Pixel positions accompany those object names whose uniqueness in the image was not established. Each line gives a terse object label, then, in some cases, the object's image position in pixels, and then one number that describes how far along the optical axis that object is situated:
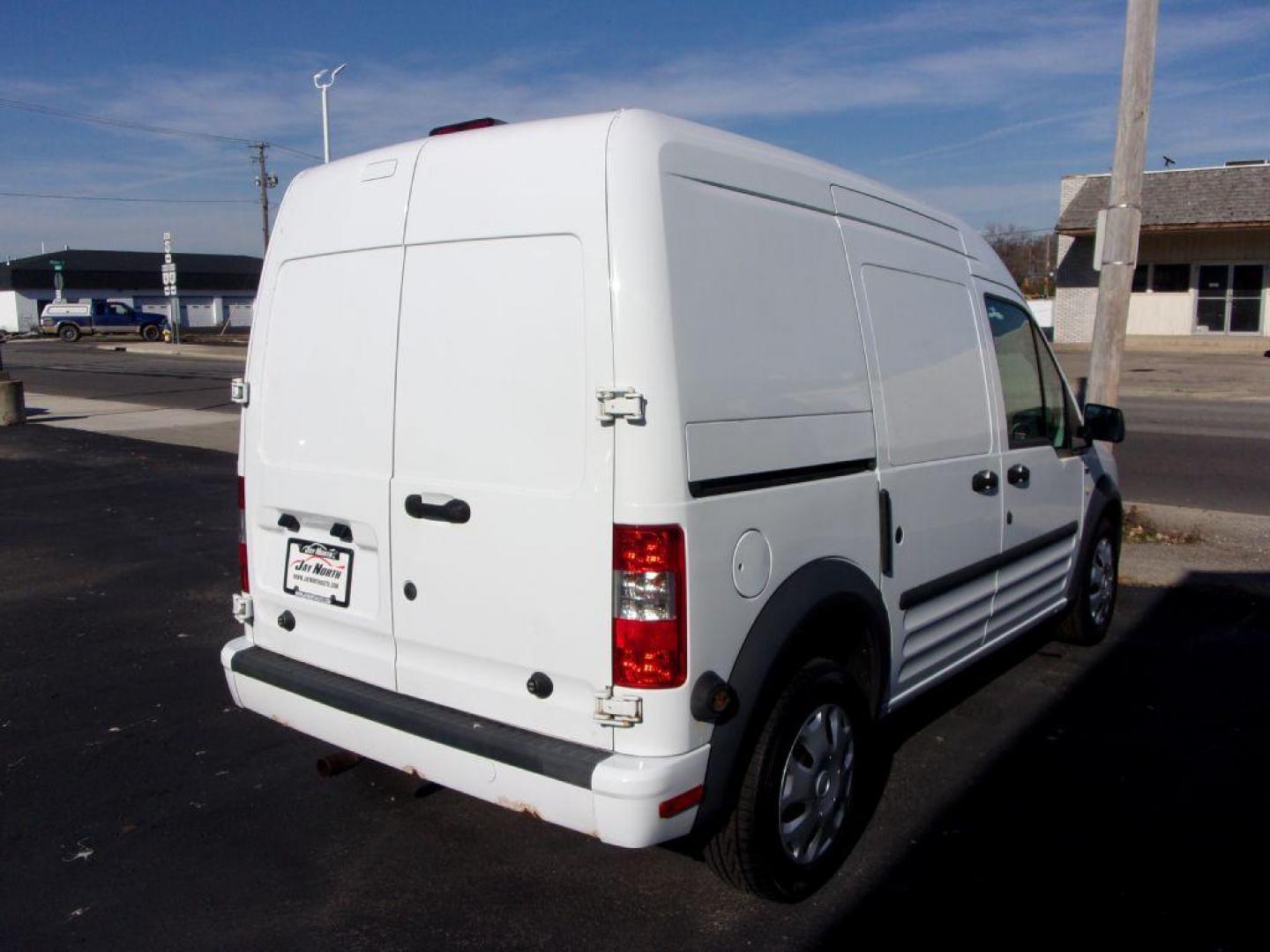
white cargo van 2.99
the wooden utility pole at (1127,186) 8.33
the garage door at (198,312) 76.94
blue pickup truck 56.12
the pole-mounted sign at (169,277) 42.69
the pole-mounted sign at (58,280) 65.12
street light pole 29.57
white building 71.62
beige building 33.66
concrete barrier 16.47
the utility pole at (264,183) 60.47
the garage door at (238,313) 78.31
